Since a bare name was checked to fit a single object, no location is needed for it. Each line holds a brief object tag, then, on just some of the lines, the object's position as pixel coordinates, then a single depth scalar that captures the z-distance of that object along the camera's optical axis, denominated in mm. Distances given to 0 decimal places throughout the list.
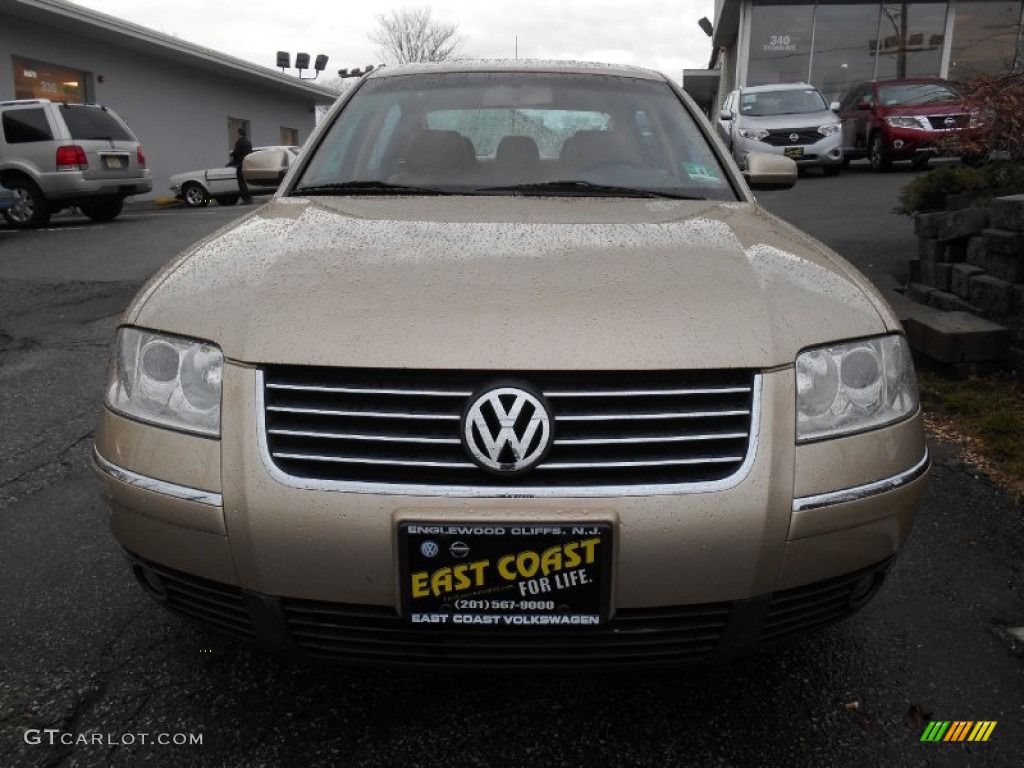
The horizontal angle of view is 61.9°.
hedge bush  5055
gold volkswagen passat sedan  1503
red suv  13750
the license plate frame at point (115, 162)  12636
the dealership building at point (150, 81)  17422
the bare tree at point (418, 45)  49469
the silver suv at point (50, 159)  12070
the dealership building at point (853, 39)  20203
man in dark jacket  17356
